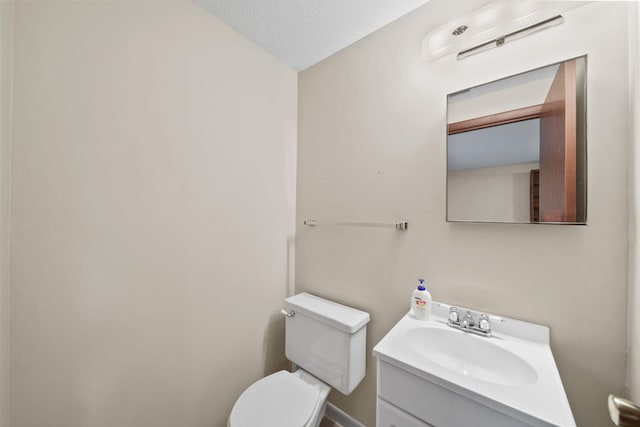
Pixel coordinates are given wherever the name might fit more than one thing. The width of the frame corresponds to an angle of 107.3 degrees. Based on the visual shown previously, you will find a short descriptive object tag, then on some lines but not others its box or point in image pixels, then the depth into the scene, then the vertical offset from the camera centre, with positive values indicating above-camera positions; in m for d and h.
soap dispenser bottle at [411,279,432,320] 1.05 -0.39
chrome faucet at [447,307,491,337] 0.93 -0.44
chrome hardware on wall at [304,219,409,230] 1.20 -0.05
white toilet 1.05 -0.83
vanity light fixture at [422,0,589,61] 0.84 +0.74
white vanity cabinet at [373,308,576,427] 0.62 -0.49
